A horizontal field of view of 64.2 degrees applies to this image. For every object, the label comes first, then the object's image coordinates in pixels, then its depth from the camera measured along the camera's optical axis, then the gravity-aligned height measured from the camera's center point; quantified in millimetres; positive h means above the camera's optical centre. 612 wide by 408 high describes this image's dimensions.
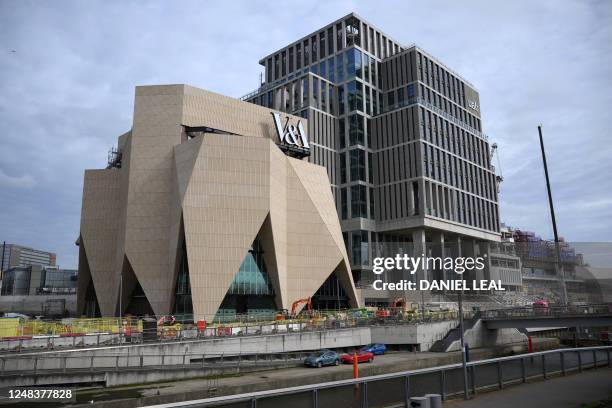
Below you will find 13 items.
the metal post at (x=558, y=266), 57562 +4202
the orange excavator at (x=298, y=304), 56747 +220
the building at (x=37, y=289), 98500 +5123
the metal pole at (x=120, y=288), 54912 +2395
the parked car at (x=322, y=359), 34344 -3753
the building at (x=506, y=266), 109125 +8914
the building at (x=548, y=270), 57688 +4689
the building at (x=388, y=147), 89312 +30124
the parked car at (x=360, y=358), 37150 -3949
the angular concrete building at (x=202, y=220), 54500 +10333
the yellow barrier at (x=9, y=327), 33844 -1185
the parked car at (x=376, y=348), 44938 -3956
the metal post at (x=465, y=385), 15297 -2507
